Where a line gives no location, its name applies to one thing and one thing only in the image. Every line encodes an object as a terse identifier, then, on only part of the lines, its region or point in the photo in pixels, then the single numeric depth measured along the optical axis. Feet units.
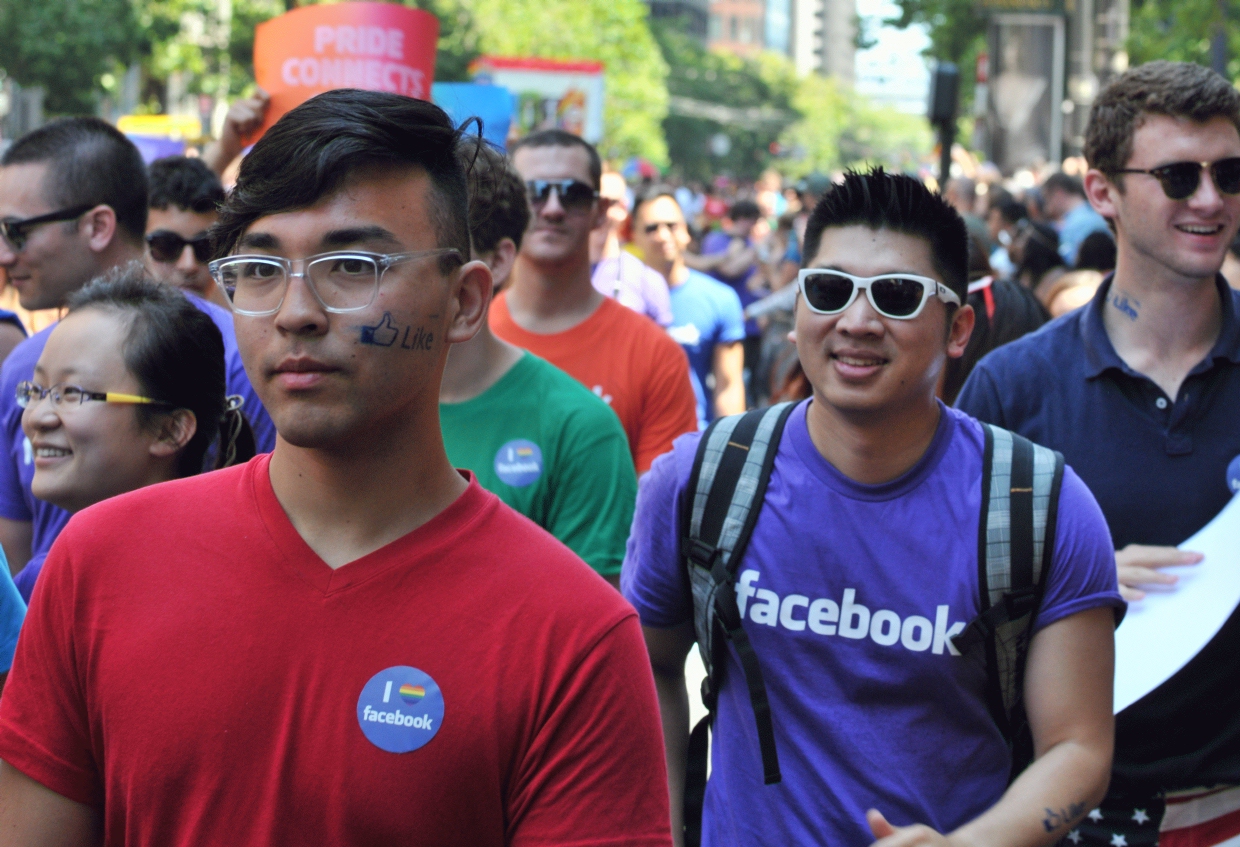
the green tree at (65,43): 87.56
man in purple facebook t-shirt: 8.63
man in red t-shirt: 6.03
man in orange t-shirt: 16.42
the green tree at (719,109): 337.31
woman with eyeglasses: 10.25
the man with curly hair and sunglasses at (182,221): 16.24
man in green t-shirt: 12.32
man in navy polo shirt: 10.85
